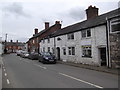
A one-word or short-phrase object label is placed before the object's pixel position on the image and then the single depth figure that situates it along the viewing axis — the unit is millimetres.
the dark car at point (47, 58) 23609
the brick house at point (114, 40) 15000
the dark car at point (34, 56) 33219
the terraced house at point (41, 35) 43756
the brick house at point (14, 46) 122438
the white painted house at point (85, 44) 17844
